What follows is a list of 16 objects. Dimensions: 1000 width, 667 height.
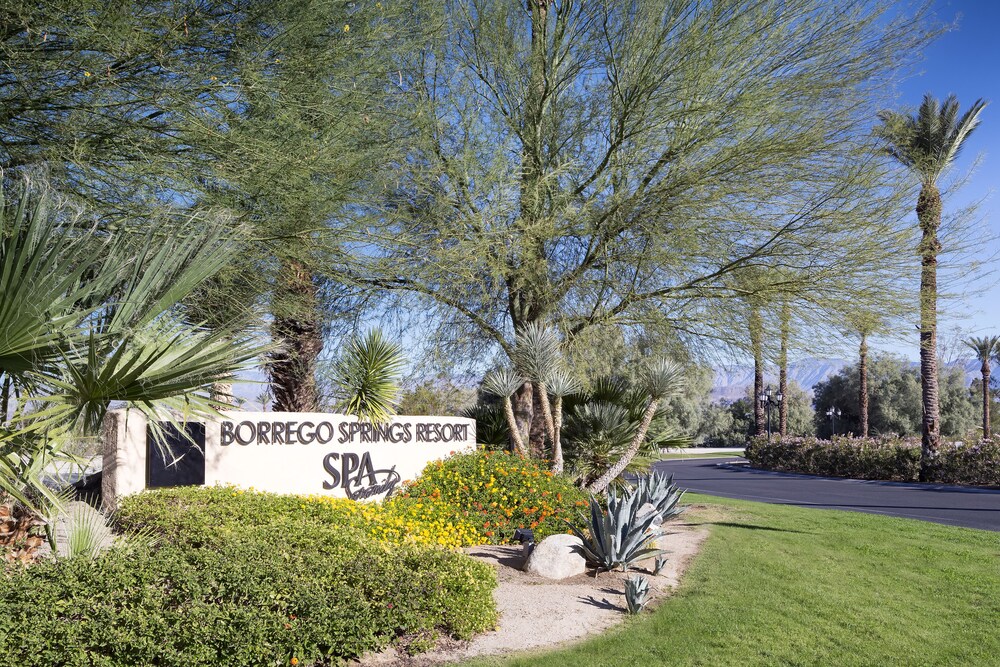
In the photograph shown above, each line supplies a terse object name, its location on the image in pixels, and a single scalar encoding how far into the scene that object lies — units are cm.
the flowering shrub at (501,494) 1010
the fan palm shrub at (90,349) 370
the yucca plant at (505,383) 1084
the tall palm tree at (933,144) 2174
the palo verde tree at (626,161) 1060
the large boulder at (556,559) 802
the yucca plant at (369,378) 1123
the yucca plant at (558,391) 1059
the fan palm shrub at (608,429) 1307
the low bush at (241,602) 443
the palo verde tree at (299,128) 667
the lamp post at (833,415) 5056
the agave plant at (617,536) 818
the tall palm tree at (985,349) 4481
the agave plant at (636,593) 671
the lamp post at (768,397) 4832
